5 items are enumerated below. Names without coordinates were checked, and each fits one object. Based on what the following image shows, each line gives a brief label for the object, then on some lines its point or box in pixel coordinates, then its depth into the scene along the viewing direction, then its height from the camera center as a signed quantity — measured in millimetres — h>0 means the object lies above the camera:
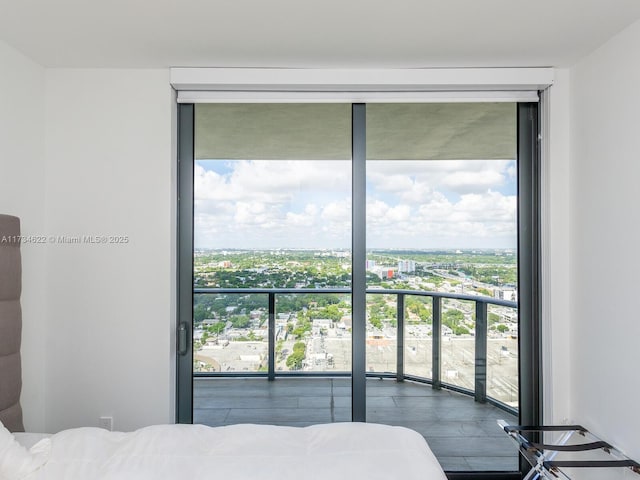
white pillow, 1549 -770
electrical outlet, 2643 -1055
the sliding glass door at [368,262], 2787 -84
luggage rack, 2033 -1023
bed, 1557 -789
